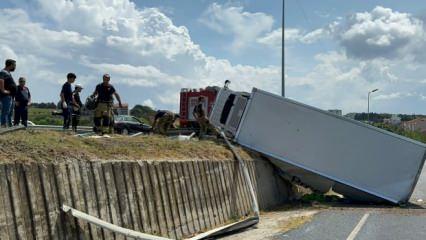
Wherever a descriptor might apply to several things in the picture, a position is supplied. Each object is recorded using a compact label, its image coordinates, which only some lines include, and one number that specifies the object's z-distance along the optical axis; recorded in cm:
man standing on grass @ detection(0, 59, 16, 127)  1092
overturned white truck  1555
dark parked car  2761
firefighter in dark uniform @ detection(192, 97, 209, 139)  1877
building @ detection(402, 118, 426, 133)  12294
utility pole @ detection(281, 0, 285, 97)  2511
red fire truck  2986
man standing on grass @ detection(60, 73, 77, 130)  1323
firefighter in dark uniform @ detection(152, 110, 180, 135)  1903
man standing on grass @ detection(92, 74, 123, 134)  1298
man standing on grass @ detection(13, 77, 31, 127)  1282
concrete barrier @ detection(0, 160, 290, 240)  603
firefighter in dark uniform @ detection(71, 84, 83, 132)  1444
